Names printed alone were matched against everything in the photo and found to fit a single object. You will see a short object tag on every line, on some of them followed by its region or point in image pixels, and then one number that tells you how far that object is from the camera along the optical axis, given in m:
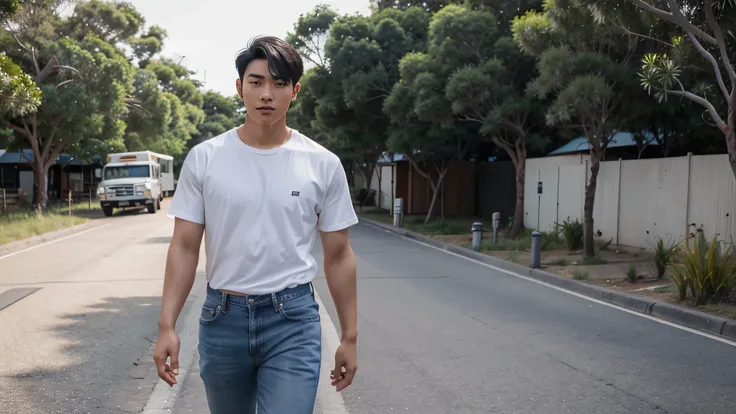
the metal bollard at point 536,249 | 13.28
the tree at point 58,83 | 27.28
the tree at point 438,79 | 19.20
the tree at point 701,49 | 9.53
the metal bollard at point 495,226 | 17.55
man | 2.57
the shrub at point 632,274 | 11.30
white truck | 31.19
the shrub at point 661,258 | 11.70
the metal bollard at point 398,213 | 24.83
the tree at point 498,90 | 18.14
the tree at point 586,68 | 12.83
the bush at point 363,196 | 39.41
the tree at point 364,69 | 25.67
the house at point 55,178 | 46.31
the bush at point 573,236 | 16.33
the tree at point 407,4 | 29.66
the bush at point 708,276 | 9.16
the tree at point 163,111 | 36.69
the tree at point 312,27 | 30.83
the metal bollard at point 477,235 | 16.45
